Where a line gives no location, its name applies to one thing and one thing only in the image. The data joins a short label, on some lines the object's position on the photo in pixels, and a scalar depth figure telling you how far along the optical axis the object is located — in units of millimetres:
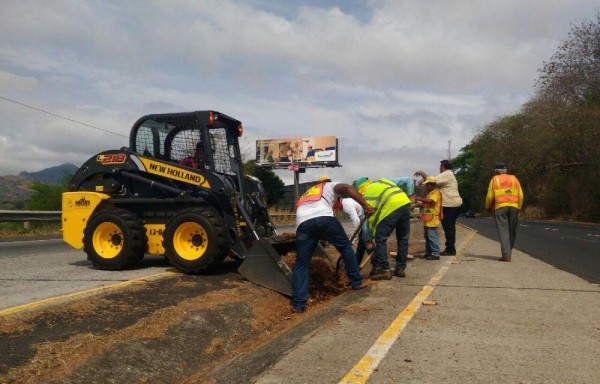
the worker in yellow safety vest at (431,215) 10273
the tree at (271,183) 56100
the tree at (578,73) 38969
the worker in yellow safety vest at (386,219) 7988
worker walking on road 10117
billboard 59656
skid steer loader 8008
